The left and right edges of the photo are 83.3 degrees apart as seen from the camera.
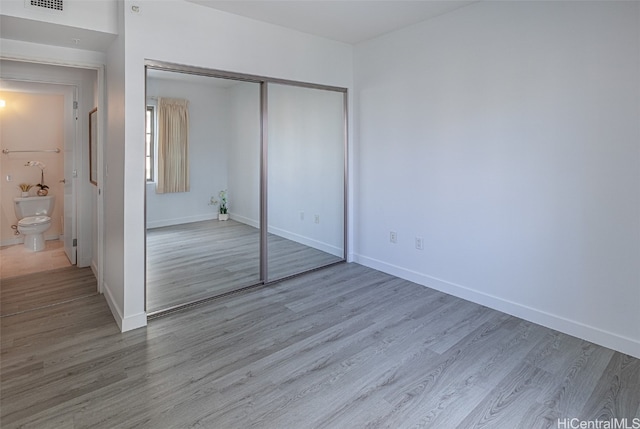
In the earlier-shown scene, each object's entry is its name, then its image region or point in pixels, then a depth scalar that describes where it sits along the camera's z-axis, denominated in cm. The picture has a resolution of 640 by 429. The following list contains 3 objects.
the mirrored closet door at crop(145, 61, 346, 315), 323
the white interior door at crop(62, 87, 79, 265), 419
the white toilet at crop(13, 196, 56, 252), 489
